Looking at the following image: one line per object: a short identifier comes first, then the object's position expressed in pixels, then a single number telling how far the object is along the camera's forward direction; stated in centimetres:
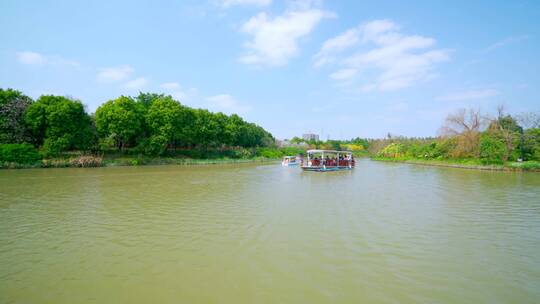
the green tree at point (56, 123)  3147
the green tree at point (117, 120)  3653
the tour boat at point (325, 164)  2976
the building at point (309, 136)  17438
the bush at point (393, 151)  6012
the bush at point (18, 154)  2784
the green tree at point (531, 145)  3281
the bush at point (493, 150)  3344
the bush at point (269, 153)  6446
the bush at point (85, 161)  3144
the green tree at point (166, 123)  3997
